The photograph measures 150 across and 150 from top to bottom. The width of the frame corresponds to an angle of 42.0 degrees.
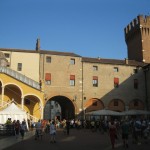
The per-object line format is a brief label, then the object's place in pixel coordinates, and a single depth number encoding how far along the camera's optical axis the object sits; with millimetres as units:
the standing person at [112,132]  11467
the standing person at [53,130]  14054
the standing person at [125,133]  11784
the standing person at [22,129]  16006
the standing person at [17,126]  17235
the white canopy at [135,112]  24770
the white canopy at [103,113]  24163
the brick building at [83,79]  30584
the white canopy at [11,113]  20463
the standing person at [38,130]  15759
